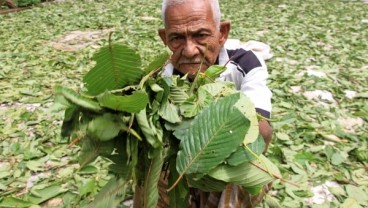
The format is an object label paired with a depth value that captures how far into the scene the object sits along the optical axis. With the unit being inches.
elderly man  59.6
